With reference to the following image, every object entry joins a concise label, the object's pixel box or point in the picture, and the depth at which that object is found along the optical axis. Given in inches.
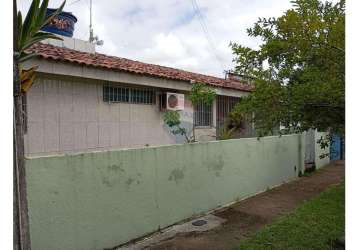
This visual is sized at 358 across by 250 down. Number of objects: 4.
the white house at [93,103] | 226.4
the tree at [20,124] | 80.0
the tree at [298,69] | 154.1
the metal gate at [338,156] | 585.4
